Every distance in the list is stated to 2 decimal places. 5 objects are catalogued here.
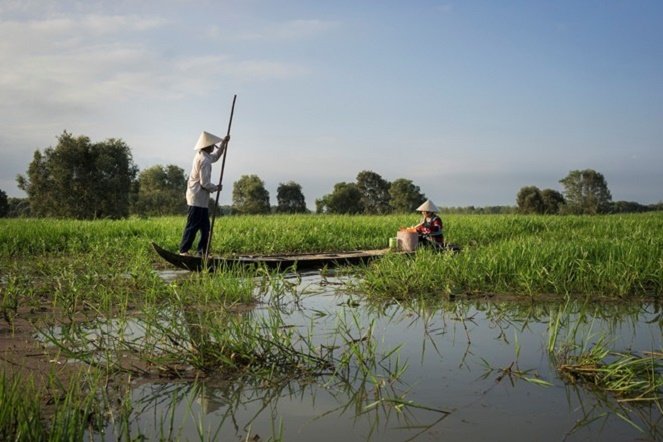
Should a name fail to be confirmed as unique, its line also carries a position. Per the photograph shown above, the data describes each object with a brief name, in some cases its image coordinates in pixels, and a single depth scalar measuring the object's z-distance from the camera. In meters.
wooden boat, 8.99
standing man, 9.92
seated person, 11.03
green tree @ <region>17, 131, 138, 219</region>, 41.97
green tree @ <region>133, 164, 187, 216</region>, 56.78
